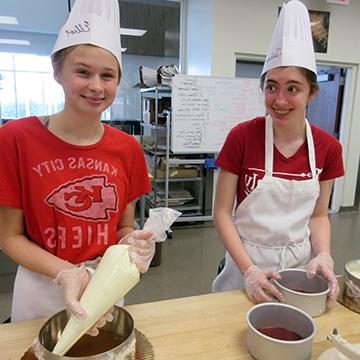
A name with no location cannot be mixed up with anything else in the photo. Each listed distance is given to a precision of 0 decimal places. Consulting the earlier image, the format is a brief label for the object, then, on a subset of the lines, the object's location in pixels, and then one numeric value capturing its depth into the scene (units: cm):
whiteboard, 344
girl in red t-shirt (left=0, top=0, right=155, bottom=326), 81
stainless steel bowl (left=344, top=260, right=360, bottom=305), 86
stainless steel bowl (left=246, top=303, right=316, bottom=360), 64
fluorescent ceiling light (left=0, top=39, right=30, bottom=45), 398
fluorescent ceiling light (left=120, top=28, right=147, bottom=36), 416
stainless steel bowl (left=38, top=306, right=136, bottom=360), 58
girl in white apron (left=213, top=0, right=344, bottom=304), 103
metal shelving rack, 360
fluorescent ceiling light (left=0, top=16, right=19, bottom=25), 380
